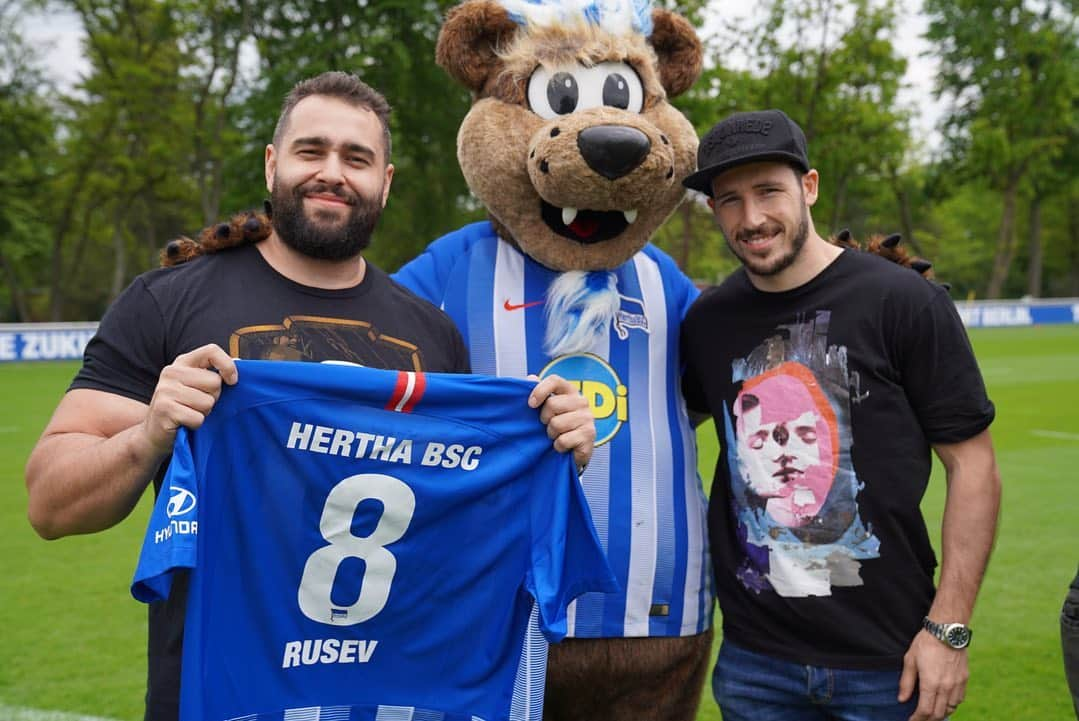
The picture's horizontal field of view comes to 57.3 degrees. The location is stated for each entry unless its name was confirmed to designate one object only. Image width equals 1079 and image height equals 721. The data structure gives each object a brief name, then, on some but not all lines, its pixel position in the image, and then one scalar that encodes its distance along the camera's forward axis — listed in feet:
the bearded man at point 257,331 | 7.14
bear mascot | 10.27
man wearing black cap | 8.67
